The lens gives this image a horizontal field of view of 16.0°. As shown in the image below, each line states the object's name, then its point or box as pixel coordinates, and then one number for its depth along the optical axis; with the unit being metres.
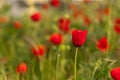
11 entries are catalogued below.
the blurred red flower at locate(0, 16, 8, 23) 3.93
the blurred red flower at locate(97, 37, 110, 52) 2.60
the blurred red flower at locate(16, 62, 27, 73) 2.32
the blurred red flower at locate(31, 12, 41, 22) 3.14
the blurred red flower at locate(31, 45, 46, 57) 2.88
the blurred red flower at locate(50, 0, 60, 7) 3.26
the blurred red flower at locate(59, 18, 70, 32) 3.05
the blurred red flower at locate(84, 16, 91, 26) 3.93
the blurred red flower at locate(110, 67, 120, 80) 1.67
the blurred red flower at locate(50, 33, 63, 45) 2.63
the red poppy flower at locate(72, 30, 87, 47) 1.84
